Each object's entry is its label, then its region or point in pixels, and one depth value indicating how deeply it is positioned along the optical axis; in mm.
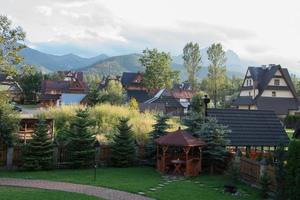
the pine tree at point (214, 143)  16797
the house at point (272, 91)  51719
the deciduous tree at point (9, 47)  14781
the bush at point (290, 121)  41531
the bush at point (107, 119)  21016
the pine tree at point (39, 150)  16469
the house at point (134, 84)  71906
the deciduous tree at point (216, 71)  69000
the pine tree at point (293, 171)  10102
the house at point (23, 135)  16828
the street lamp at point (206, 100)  19266
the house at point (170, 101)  57606
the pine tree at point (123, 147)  18281
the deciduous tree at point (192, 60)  80125
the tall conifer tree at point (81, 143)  17500
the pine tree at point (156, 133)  18461
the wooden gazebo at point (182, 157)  16328
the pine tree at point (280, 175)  10797
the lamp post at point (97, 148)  18188
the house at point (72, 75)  83375
